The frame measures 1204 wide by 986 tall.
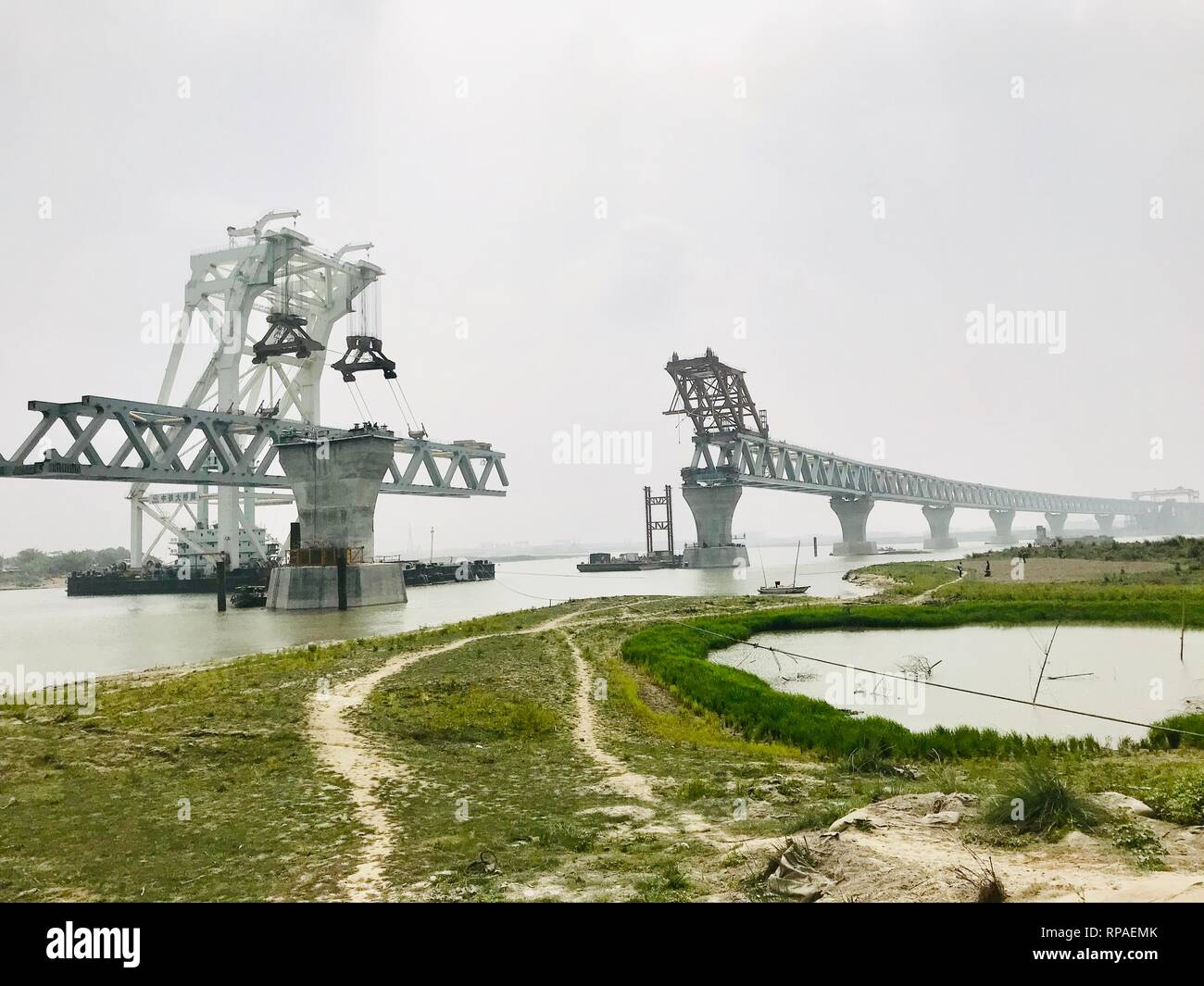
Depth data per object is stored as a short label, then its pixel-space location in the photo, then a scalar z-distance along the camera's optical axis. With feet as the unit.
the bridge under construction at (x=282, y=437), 197.06
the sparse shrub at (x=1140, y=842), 24.36
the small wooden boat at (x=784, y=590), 194.49
